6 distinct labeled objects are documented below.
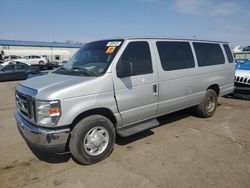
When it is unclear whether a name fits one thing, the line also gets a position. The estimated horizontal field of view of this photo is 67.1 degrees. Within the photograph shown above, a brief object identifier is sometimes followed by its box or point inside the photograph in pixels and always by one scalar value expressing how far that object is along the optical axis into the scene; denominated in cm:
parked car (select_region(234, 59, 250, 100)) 686
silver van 282
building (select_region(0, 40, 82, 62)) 3971
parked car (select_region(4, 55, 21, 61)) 3662
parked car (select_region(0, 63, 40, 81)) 1499
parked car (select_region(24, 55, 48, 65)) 3240
